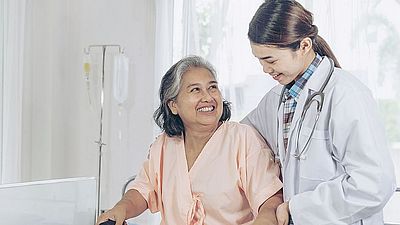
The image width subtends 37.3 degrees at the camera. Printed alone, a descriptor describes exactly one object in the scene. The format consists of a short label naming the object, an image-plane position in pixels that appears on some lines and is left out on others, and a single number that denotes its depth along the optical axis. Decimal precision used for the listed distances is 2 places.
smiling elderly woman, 1.93
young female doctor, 1.58
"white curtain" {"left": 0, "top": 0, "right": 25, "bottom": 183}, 3.72
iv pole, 3.67
